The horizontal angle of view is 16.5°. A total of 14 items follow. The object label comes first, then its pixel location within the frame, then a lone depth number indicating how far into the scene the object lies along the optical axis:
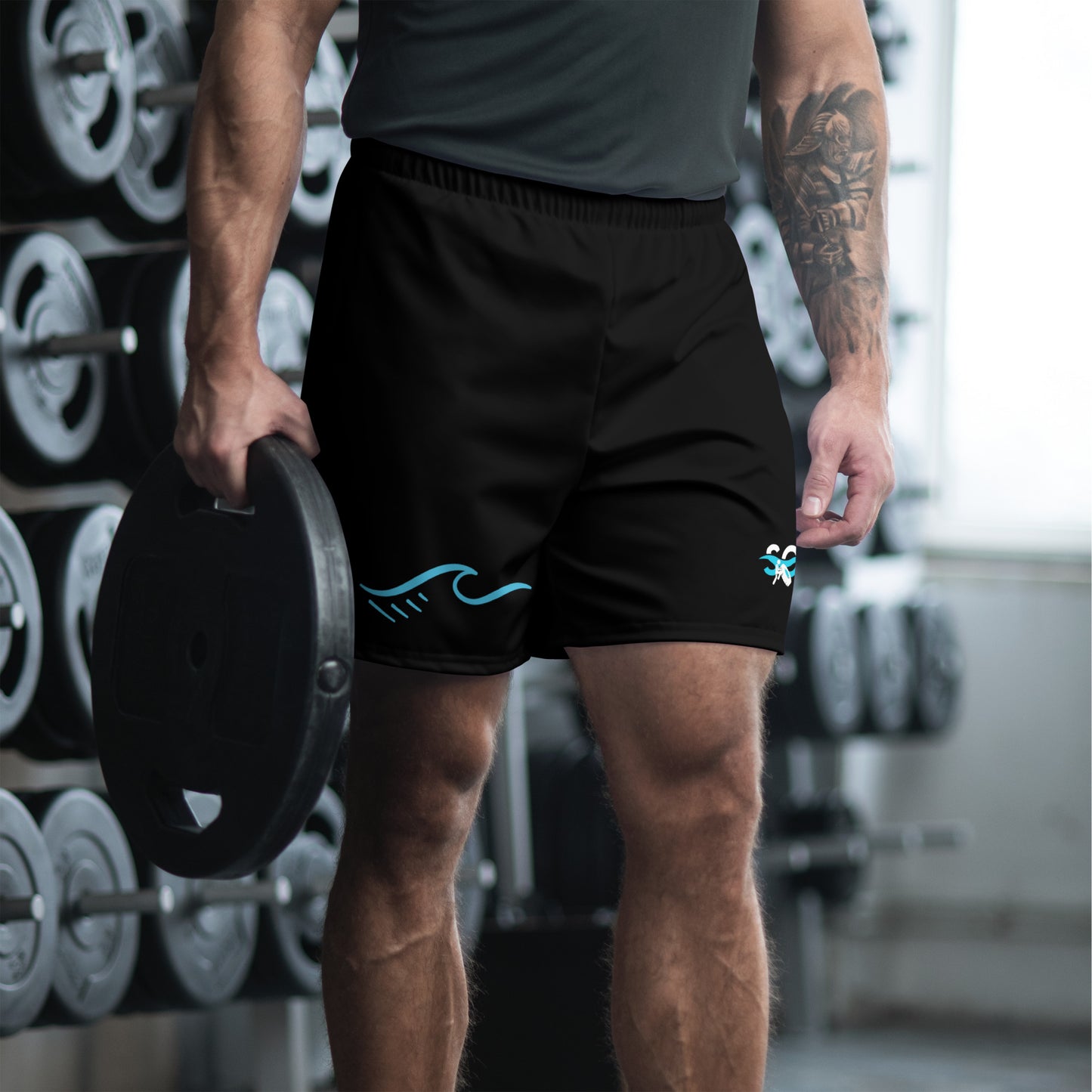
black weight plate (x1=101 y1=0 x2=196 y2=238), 4.22
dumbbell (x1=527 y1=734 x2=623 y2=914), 5.16
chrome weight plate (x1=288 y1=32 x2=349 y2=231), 4.40
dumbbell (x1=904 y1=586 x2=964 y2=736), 6.28
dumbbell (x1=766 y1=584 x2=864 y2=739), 5.78
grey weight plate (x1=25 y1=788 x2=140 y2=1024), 4.05
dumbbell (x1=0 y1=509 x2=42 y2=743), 4.01
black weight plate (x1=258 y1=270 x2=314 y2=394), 4.36
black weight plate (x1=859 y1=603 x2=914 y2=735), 6.11
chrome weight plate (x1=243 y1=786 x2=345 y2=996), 4.37
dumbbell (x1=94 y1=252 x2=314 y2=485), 4.19
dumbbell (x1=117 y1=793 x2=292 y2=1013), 4.21
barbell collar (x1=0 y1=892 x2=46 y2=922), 3.93
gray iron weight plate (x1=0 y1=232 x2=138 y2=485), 4.06
